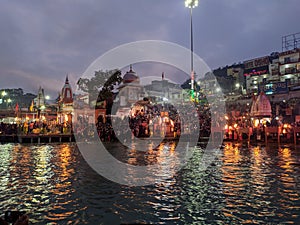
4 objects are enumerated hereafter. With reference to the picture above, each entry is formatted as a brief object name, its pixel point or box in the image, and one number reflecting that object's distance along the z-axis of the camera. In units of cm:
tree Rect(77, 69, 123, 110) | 3522
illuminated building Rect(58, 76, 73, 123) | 3656
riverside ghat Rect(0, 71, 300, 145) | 2600
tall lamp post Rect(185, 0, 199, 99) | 3669
